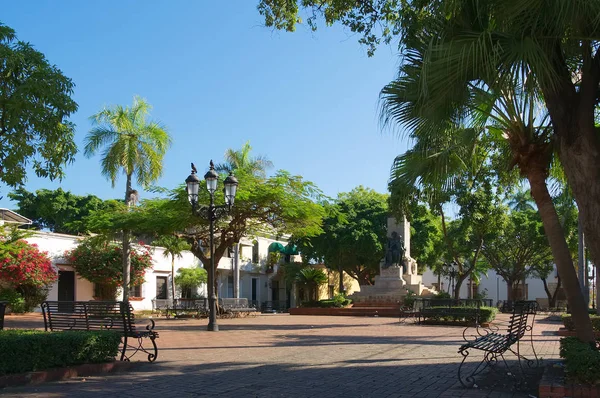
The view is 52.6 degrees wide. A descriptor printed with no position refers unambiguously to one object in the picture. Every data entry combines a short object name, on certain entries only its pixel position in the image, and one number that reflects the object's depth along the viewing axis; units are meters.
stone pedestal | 30.18
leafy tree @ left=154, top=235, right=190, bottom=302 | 34.23
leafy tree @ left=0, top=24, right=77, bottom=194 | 8.71
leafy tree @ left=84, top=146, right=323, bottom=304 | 21.56
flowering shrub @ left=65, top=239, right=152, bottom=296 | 30.36
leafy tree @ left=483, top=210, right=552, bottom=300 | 41.44
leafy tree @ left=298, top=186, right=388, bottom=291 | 37.62
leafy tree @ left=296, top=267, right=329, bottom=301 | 39.93
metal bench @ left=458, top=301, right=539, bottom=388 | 7.61
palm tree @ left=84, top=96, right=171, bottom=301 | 28.14
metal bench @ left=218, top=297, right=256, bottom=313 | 25.92
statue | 30.72
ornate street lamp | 15.91
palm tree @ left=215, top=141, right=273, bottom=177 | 34.38
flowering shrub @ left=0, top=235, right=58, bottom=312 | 24.62
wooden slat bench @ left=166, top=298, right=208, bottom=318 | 25.33
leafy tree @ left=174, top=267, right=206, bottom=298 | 38.00
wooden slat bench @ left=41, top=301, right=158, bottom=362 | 9.48
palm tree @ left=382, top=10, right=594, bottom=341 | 7.00
